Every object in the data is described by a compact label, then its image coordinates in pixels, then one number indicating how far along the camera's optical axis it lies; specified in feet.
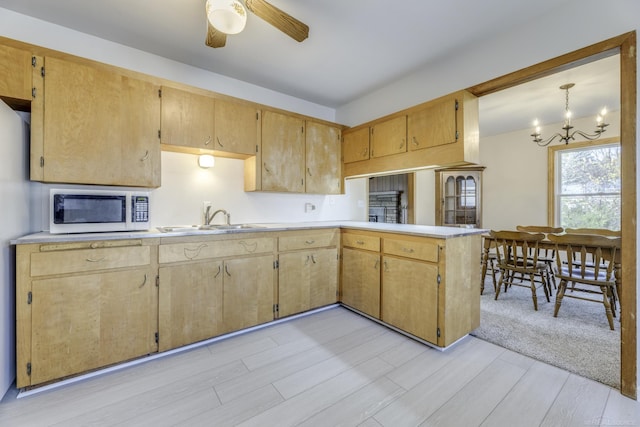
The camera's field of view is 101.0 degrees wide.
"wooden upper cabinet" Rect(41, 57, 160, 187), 5.95
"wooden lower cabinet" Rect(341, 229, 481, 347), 6.79
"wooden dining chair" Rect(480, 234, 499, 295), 11.74
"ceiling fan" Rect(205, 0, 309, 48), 4.66
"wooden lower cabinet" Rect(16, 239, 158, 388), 5.16
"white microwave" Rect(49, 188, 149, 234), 5.72
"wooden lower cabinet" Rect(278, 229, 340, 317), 8.49
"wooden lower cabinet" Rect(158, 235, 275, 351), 6.60
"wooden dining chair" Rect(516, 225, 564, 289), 12.57
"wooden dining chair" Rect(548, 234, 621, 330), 8.27
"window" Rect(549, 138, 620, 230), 12.82
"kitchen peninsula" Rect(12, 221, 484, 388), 5.34
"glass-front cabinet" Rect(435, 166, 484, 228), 16.71
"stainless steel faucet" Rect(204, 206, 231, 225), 8.68
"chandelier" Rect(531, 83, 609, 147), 9.82
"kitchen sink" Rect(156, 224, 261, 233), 6.95
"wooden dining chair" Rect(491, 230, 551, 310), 9.92
